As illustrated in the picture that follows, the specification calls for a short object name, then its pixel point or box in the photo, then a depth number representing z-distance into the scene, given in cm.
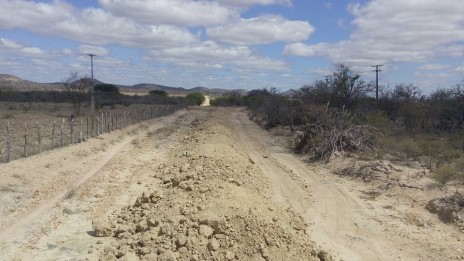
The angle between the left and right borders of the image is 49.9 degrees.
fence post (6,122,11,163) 1625
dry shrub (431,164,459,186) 1386
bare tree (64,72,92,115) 4994
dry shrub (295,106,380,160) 2077
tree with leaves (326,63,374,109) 3469
